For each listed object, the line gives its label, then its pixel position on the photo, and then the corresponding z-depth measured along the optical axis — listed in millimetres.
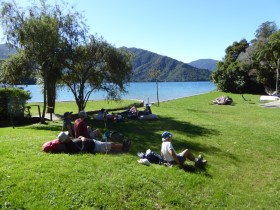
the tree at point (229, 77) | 36126
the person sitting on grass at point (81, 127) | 6600
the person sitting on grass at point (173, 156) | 5915
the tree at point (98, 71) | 13994
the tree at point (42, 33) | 10788
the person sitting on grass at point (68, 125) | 7364
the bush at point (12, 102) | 12029
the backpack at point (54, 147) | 5970
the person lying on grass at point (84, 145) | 5999
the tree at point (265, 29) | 49068
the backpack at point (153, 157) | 6144
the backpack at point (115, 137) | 7458
